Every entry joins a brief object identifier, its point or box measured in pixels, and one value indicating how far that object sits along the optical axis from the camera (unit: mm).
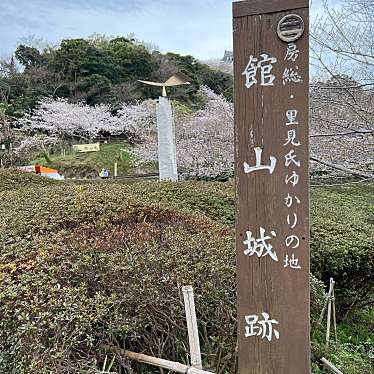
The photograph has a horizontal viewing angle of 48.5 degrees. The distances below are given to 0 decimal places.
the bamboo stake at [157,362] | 1627
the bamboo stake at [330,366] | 2109
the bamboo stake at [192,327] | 1711
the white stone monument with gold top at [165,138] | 9219
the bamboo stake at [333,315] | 2910
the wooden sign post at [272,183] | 1462
